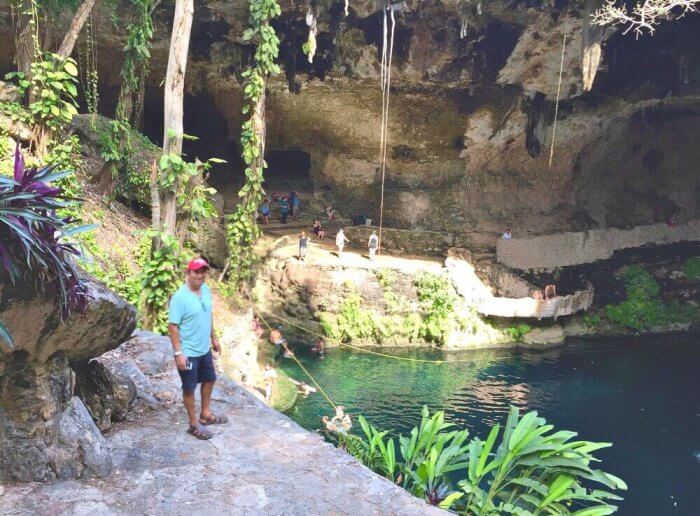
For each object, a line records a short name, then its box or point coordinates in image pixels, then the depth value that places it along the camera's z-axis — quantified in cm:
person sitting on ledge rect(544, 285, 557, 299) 1914
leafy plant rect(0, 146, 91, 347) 304
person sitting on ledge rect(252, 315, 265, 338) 1418
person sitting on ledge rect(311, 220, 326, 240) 1997
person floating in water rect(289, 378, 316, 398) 1352
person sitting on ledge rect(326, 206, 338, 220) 2223
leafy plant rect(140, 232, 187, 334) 807
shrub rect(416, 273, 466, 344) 1739
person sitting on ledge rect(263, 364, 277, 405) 1295
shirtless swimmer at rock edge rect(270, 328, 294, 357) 1500
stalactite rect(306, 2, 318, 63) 1644
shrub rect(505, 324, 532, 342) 1828
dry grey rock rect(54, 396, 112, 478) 344
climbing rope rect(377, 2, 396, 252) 1701
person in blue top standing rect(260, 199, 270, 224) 2056
